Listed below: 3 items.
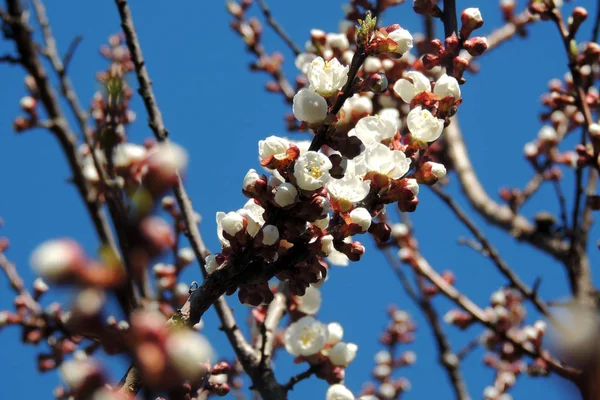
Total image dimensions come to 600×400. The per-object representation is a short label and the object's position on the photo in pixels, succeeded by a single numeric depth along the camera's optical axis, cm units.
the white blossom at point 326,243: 80
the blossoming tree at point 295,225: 53
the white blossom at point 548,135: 154
